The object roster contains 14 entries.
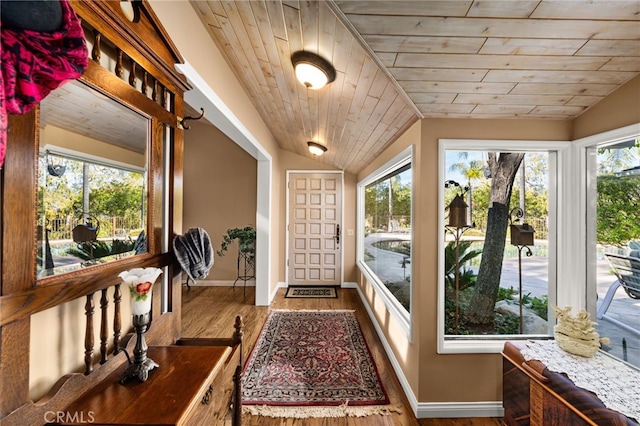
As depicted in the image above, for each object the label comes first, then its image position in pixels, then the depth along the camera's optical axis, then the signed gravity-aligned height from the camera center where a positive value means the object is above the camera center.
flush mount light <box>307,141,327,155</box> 3.69 +0.96
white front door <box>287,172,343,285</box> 4.95 -0.25
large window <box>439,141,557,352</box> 1.95 -0.21
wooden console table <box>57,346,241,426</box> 0.75 -0.57
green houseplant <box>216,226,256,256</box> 4.35 -0.38
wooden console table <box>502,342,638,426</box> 1.06 -0.83
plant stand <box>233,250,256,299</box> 4.88 -0.97
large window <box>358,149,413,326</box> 2.33 -0.20
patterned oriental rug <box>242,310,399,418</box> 1.92 -1.36
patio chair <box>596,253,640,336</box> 1.47 -0.36
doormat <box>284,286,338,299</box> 4.42 -1.33
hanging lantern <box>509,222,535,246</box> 1.97 -0.13
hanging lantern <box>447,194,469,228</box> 1.97 +0.03
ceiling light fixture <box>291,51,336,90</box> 1.69 +0.96
